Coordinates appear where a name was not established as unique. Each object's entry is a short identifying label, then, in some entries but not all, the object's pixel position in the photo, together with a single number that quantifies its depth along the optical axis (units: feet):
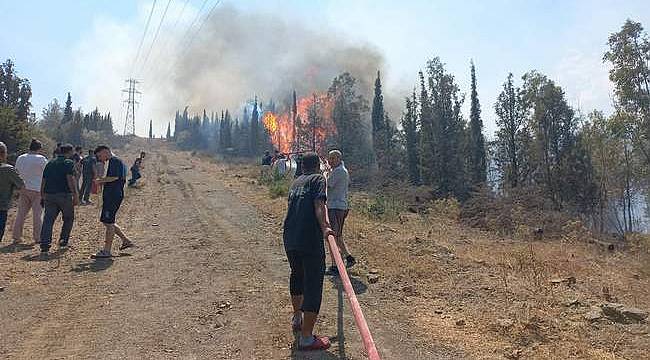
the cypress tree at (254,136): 319.27
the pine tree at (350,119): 169.89
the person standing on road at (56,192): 26.61
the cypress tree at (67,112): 257.07
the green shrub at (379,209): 48.85
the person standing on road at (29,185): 28.60
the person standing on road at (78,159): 50.95
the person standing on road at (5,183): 24.62
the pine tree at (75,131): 215.10
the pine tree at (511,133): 141.90
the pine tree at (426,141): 140.77
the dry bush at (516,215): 54.44
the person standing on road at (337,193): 24.13
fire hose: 10.25
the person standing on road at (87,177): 49.55
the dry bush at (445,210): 64.54
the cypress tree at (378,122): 172.24
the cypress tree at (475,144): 156.18
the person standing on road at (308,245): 14.37
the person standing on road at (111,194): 25.79
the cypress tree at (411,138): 169.17
